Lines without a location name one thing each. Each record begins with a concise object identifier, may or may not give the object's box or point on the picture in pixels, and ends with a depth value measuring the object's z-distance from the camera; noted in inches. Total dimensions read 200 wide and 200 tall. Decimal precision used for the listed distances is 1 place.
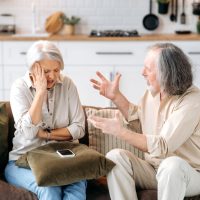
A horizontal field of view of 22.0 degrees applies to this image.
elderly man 101.6
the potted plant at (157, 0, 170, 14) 214.3
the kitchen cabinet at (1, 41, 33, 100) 199.0
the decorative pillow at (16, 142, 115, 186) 101.2
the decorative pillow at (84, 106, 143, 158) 121.3
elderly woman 111.9
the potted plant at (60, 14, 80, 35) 215.0
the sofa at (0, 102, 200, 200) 105.0
